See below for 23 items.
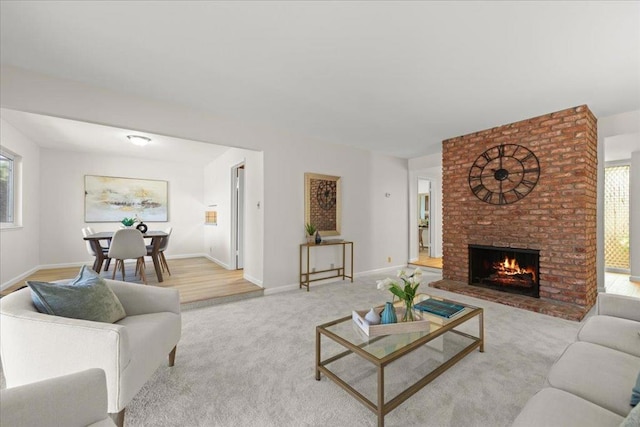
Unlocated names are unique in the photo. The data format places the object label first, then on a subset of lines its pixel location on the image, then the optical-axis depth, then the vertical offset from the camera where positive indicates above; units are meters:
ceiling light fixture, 4.44 +1.20
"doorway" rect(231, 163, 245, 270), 5.40 -0.07
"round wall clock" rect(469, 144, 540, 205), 3.69 +0.55
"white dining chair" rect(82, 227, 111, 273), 4.17 -0.56
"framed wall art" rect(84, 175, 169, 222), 5.86 +0.33
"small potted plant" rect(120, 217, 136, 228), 4.90 -0.15
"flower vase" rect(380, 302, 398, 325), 1.91 -0.71
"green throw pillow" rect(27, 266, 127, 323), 1.56 -0.51
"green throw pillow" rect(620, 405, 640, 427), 0.79 -0.60
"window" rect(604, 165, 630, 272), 5.30 -0.10
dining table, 4.09 -0.50
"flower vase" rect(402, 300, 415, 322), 1.99 -0.74
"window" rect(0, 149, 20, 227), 4.02 +0.39
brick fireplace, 3.29 +0.00
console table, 4.36 -0.93
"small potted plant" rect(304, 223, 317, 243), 4.42 -0.29
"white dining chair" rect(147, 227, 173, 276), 4.44 -0.60
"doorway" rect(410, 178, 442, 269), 6.83 -0.46
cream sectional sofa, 1.03 -0.75
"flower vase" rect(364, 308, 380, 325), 1.90 -0.72
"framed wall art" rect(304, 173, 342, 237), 4.49 +0.18
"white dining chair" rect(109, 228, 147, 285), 3.93 -0.46
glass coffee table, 1.62 -1.09
